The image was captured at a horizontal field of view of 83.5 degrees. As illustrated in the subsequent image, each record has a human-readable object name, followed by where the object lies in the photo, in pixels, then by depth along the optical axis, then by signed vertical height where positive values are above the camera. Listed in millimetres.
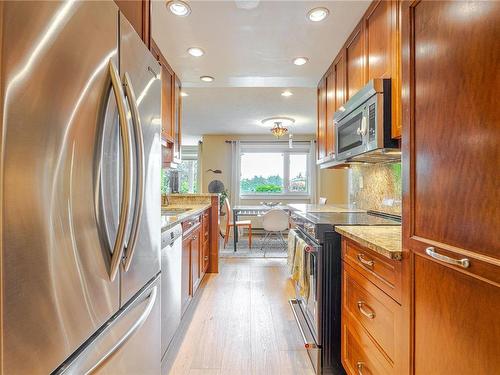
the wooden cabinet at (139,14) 1099 +745
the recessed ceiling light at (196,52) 2346 +1175
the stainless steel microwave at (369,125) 1620 +418
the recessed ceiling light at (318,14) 1829 +1174
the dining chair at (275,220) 4496 -488
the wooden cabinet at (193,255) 2209 -614
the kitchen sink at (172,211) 2789 -226
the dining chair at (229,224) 5141 -633
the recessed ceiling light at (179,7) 1751 +1168
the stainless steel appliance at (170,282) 1591 -575
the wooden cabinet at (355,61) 1968 +958
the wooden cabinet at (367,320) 1070 -572
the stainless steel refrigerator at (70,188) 498 +1
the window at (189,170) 8328 +574
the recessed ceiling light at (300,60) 2526 +1187
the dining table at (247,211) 4828 -374
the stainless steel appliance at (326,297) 1630 -629
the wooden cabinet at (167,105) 2572 +813
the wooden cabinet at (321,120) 2979 +768
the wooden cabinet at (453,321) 663 -356
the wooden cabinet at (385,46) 1562 +870
